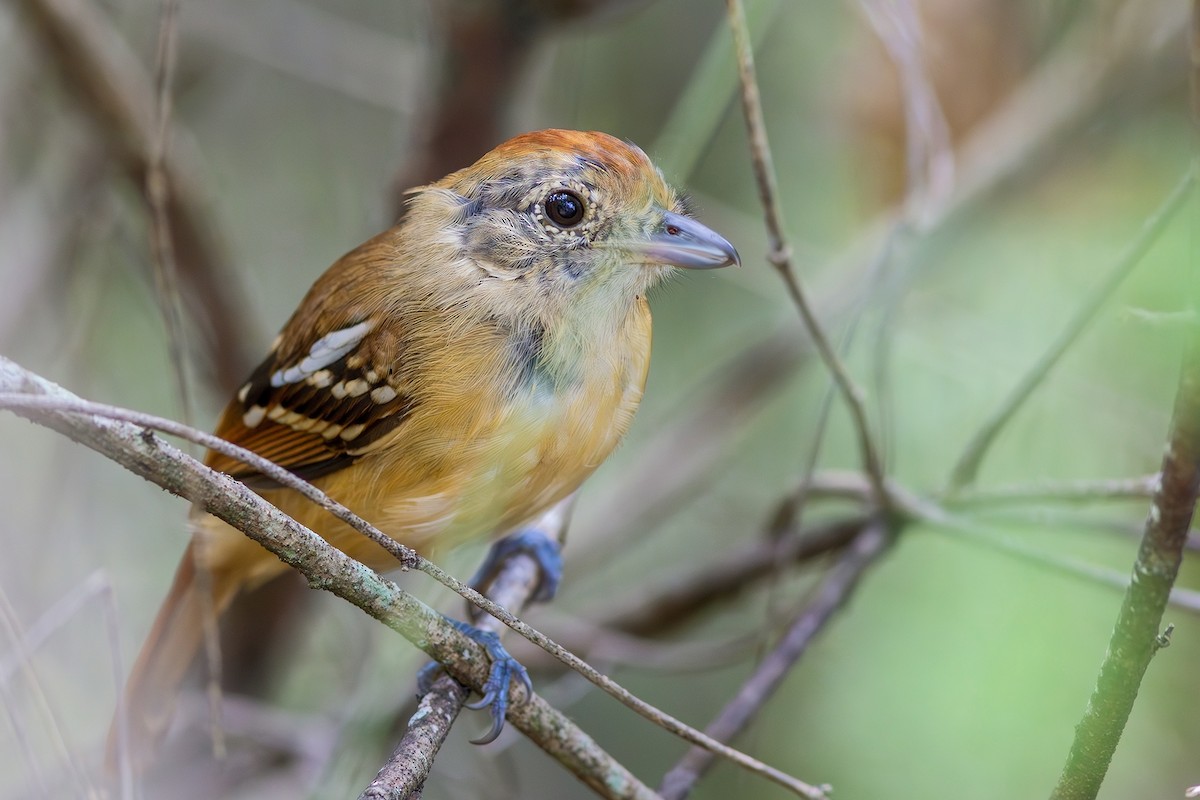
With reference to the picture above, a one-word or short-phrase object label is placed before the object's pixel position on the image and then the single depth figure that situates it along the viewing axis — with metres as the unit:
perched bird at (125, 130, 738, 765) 4.23
